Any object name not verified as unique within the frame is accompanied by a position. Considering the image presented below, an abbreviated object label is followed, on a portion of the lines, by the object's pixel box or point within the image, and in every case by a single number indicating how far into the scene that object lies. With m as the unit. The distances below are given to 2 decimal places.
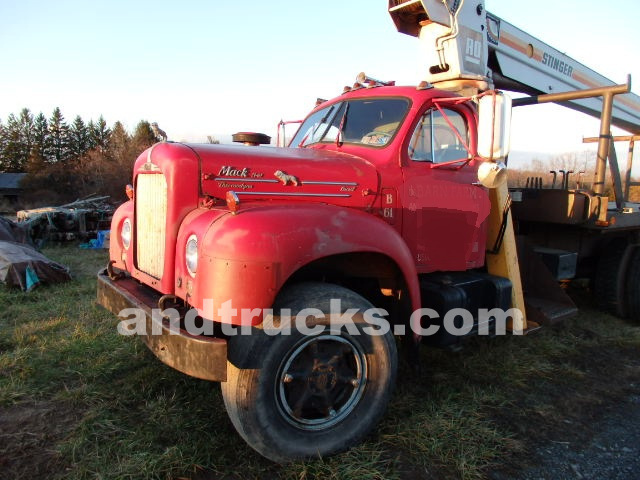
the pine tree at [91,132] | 54.45
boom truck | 2.41
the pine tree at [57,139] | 52.50
